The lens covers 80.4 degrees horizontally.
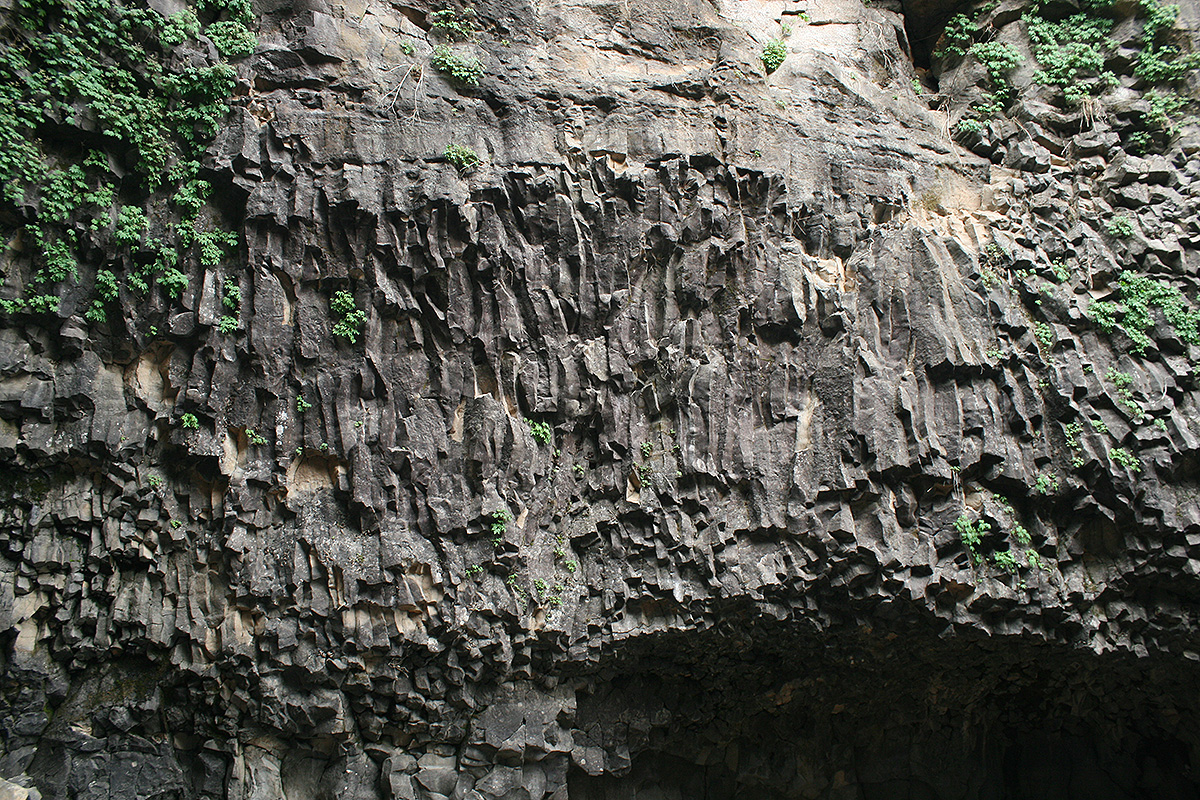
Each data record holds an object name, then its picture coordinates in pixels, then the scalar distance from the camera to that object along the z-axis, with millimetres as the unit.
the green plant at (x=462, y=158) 7223
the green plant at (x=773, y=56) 8430
